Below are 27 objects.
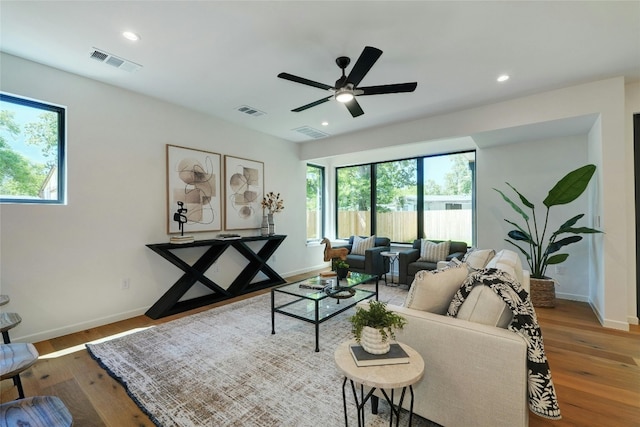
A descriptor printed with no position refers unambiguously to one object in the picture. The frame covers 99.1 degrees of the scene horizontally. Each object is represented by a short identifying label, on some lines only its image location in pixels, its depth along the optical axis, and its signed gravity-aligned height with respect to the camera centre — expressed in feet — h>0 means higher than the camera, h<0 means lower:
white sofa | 4.19 -2.62
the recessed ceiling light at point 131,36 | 7.41 +4.87
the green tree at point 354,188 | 21.02 +1.89
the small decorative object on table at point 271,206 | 16.30 +0.37
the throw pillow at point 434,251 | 15.17 -2.23
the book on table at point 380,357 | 4.21 -2.29
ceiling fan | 7.22 +3.71
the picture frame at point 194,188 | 12.41 +1.15
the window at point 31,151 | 8.66 +2.04
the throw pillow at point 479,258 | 8.92 -1.57
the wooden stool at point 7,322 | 6.00 -2.52
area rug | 5.66 -4.21
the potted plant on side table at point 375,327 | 4.39 -1.91
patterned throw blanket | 4.17 -1.92
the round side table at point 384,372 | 3.81 -2.37
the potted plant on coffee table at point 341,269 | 10.72 -2.25
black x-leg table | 11.42 -3.06
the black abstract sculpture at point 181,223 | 11.82 -0.50
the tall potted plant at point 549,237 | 10.67 -1.19
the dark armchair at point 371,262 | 16.24 -3.04
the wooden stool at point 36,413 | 3.52 -2.72
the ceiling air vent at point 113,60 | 8.39 +4.90
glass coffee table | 9.04 -3.30
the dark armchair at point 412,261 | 14.72 -2.77
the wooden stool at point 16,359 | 4.68 -2.72
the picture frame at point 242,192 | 14.74 +1.14
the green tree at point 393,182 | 18.72 +2.14
